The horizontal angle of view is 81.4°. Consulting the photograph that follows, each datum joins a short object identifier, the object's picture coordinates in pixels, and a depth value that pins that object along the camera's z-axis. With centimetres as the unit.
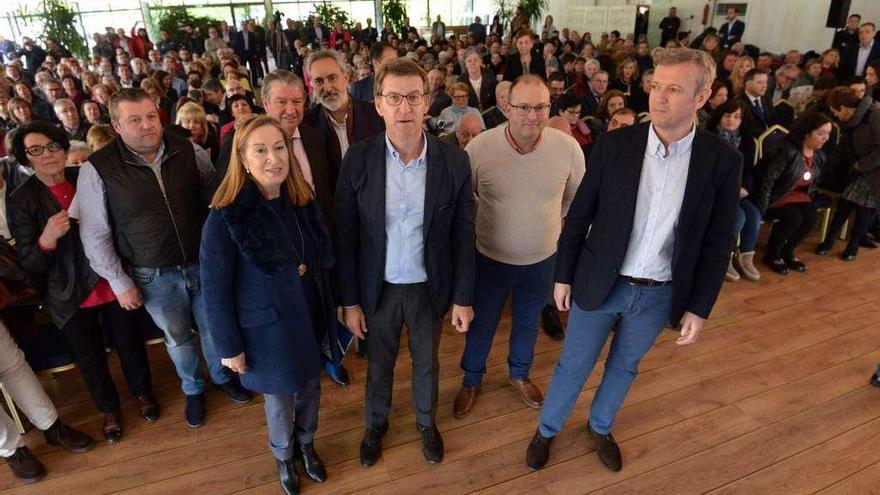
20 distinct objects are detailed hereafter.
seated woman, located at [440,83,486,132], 411
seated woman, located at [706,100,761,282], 383
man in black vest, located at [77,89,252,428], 208
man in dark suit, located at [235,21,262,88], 1249
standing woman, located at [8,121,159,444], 208
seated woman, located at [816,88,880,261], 397
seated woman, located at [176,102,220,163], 347
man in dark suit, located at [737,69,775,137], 453
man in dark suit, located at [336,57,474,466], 177
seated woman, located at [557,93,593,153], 390
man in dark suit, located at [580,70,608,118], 530
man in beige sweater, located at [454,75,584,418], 213
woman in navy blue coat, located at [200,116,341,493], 165
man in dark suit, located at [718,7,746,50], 1069
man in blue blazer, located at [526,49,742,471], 166
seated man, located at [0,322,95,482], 218
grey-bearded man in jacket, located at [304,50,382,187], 259
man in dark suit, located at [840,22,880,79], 723
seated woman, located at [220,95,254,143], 376
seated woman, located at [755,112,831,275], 370
